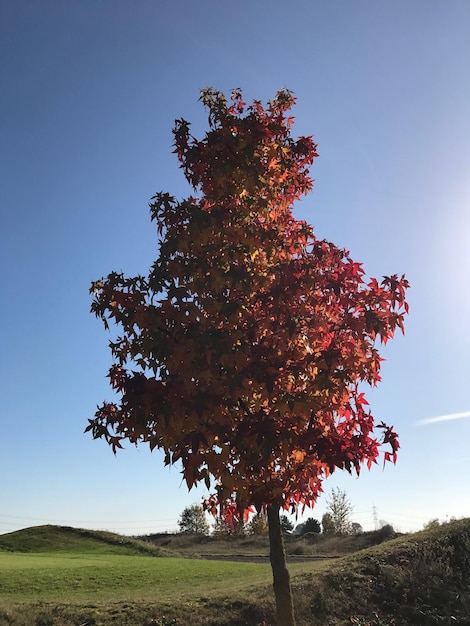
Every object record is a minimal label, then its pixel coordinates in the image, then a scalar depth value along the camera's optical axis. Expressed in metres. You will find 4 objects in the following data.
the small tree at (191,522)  85.16
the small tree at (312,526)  60.72
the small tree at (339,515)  59.44
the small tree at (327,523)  60.34
